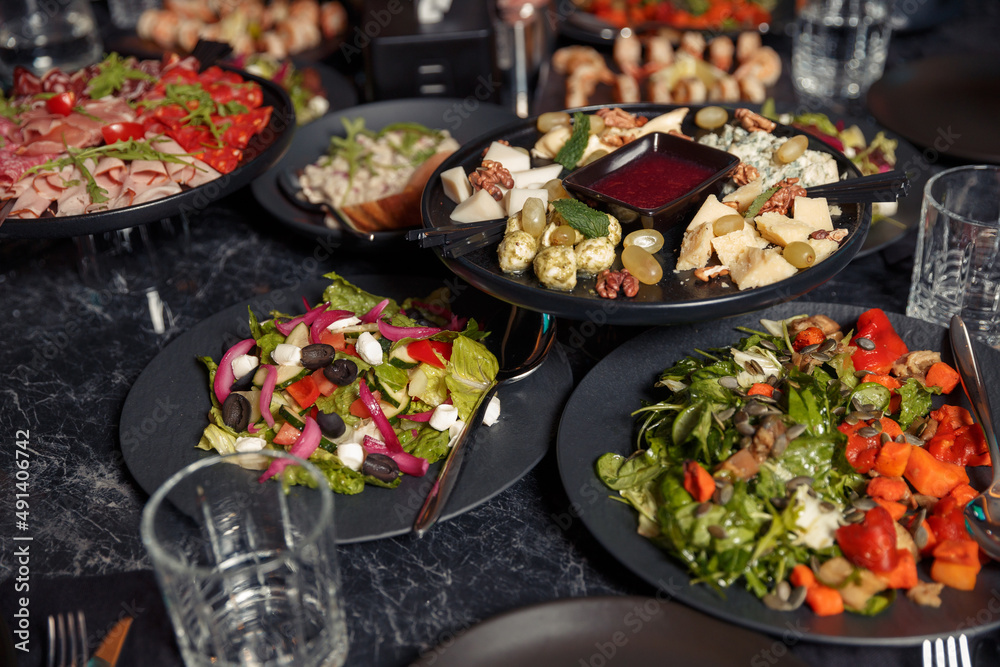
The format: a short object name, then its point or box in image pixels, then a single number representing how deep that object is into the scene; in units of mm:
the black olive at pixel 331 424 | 727
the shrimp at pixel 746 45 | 1286
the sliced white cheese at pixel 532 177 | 829
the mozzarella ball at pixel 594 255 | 735
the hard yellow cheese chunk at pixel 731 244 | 743
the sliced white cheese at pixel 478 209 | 790
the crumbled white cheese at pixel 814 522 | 661
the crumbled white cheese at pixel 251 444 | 735
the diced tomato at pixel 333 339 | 785
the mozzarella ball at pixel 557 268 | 720
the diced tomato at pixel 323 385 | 759
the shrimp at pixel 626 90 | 1185
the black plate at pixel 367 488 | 710
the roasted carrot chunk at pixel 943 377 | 762
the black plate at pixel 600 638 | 634
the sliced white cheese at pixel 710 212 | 768
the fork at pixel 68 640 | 667
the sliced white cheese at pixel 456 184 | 813
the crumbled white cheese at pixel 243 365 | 784
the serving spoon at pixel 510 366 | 705
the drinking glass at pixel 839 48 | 1210
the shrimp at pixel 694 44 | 1292
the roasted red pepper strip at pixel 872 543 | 642
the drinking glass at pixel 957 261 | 827
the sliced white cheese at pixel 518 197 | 787
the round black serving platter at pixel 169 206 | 819
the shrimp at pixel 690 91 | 1164
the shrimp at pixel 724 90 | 1194
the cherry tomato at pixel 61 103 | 933
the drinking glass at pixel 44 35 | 1335
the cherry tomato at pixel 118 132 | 903
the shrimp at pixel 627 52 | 1302
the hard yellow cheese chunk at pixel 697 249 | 743
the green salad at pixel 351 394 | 733
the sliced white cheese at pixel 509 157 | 844
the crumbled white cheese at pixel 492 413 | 762
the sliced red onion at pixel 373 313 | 810
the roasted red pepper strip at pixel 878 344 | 777
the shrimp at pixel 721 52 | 1280
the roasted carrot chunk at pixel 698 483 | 666
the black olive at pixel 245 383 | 783
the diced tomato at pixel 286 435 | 743
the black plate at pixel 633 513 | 632
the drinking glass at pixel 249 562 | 615
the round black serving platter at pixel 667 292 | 712
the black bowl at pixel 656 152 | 766
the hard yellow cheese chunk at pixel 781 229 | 742
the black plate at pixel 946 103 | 1077
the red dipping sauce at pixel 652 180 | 783
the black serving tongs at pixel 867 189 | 758
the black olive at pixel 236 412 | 751
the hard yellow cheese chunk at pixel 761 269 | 721
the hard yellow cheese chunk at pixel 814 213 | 758
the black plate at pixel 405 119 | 1082
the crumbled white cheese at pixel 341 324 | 789
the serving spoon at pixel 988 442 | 658
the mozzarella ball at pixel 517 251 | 737
